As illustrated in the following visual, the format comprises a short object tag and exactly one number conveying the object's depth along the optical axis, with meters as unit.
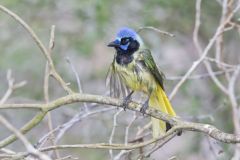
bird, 6.98
